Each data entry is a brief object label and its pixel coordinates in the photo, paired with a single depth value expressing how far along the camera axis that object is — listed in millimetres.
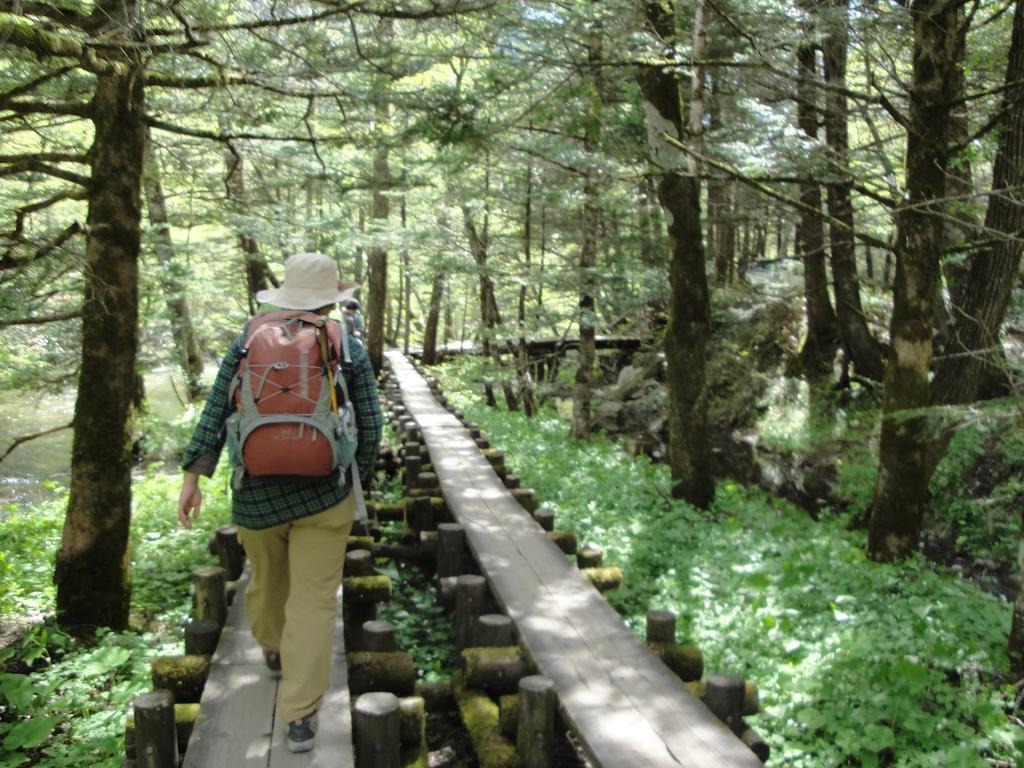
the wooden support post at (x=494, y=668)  4688
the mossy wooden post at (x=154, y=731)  3346
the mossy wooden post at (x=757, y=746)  3947
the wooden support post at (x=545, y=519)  7055
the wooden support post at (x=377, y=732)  3561
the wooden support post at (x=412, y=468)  8922
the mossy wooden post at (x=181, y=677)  4094
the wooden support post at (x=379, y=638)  4684
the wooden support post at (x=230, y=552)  5785
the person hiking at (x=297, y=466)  3461
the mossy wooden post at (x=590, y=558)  6023
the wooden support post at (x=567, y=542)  6625
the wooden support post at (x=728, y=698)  3969
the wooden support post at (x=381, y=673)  4527
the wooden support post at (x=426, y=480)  8516
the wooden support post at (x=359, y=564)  5863
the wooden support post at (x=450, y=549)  6598
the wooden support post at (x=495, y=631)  4855
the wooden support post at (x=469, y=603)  5383
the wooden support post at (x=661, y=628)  4678
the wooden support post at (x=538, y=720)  4004
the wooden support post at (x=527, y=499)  7690
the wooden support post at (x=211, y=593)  4707
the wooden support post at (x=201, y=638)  4398
